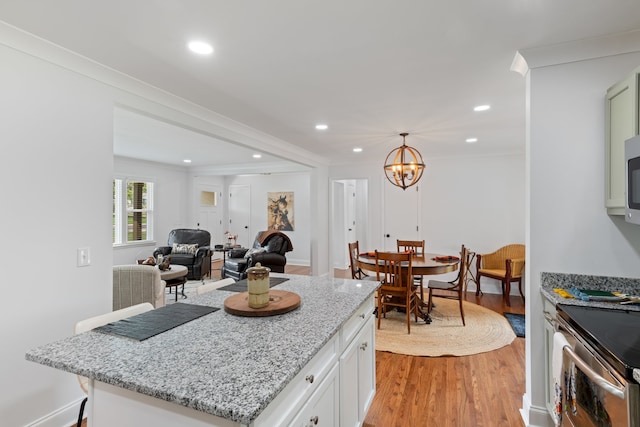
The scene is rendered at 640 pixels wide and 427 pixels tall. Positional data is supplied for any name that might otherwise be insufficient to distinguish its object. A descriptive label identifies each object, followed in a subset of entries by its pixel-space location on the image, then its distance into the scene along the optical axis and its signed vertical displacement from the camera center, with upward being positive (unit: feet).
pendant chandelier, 12.89 +1.93
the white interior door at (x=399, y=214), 20.36 +0.06
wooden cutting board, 5.28 -1.57
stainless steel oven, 3.89 -2.09
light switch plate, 7.24 -0.97
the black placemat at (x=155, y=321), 4.63 -1.68
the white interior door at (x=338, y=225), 23.10 -0.77
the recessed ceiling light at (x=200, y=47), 6.45 +3.43
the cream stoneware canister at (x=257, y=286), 5.39 -1.21
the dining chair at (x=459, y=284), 12.75 -2.92
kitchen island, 3.14 -1.71
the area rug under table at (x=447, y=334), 10.96 -4.50
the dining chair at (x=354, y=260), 14.45 -2.05
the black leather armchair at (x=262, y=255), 18.42 -2.41
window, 21.58 +0.23
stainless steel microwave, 5.17 +0.60
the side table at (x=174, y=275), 14.75 -2.83
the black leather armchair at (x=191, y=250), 20.74 -2.36
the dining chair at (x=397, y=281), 12.19 -2.58
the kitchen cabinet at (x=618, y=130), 5.54 +1.57
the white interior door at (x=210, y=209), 27.71 +0.45
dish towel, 5.49 -2.77
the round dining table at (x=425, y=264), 12.66 -2.01
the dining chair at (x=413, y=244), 15.80 -1.49
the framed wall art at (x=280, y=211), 28.09 +0.32
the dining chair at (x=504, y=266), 16.06 -2.71
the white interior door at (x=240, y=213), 29.53 +0.14
